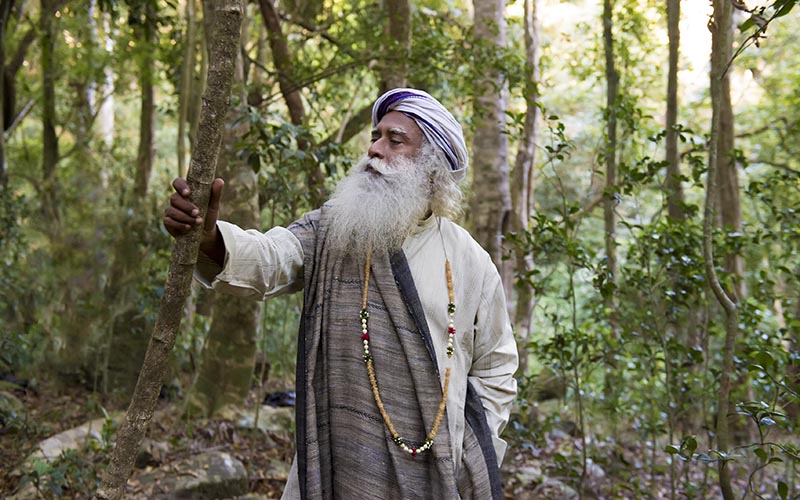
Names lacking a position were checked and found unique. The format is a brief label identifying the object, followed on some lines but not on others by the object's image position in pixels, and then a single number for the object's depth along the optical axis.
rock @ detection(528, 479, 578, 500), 4.72
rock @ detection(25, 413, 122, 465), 4.64
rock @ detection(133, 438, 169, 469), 4.80
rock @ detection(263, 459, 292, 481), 4.86
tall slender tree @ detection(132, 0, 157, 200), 8.78
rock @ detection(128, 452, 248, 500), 4.13
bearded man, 2.14
